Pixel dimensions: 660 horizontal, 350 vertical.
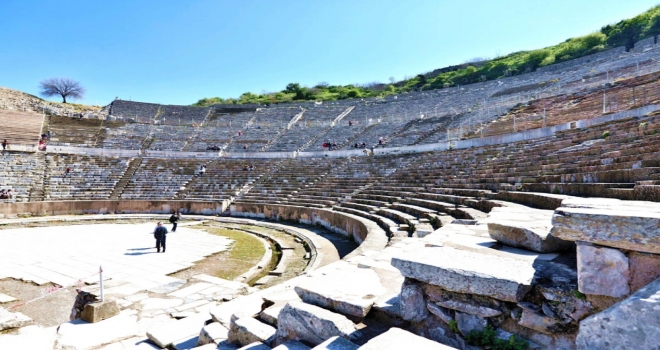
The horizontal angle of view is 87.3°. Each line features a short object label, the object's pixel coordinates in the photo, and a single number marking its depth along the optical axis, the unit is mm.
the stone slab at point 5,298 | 6598
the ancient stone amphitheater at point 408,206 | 2193
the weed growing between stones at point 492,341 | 2178
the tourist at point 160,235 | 10367
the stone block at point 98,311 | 4855
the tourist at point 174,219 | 14073
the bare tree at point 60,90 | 51781
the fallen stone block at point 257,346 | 2966
